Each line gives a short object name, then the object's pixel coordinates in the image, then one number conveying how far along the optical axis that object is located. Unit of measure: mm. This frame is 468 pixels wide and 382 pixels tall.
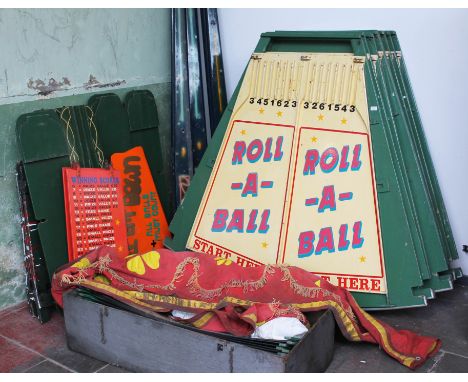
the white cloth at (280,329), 2797
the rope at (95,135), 3807
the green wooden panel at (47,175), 3469
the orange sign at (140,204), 3943
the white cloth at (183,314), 3065
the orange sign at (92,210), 3559
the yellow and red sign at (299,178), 3365
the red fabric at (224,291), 2965
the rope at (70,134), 3664
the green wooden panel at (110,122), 3854
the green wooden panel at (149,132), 4066
